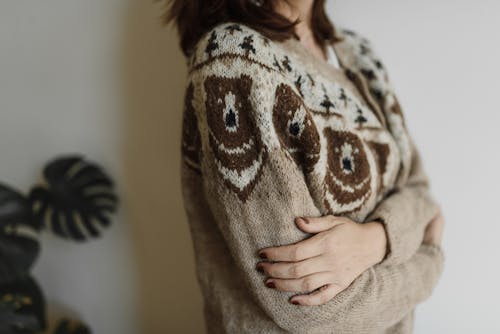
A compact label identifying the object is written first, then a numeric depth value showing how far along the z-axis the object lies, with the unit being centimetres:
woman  61
